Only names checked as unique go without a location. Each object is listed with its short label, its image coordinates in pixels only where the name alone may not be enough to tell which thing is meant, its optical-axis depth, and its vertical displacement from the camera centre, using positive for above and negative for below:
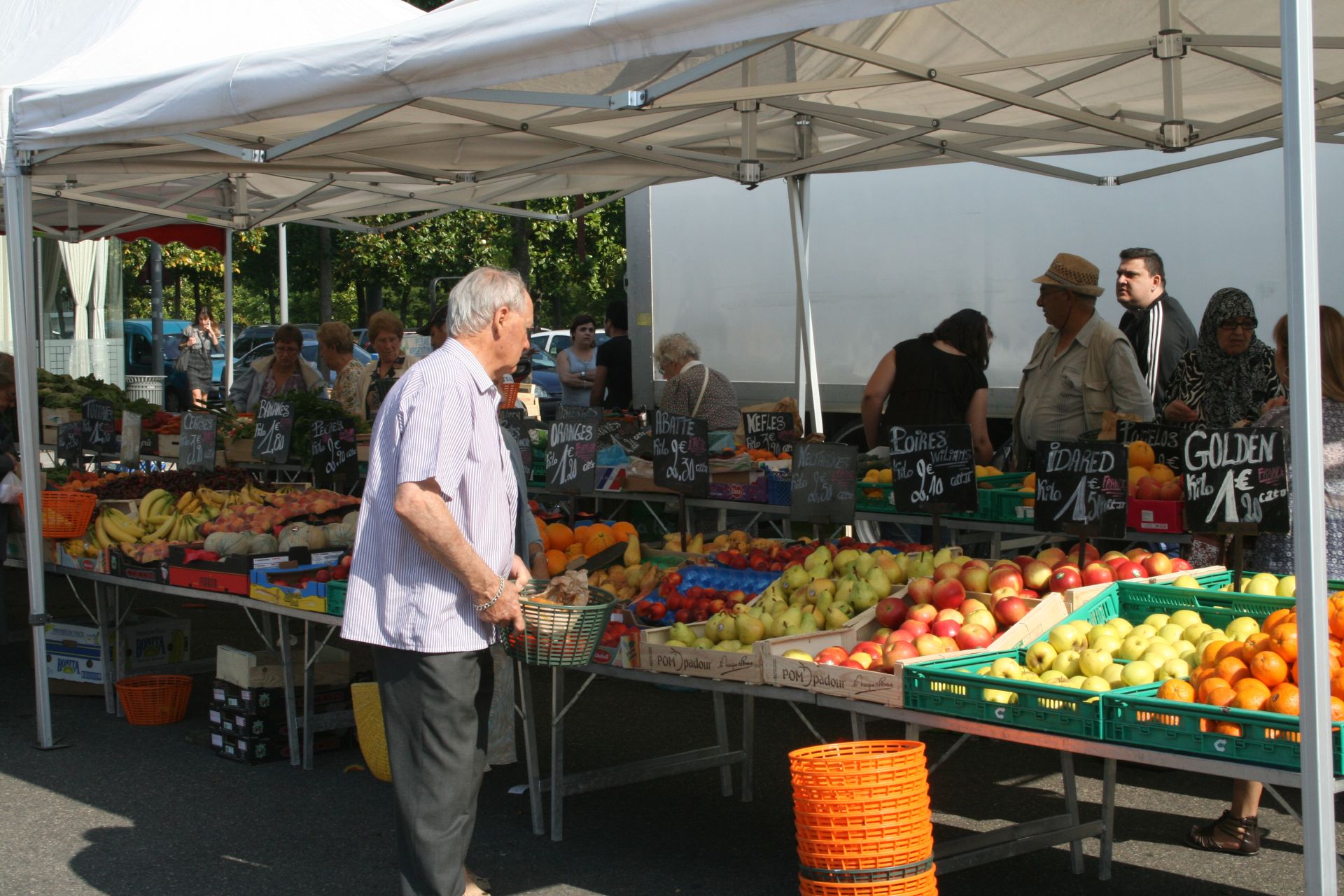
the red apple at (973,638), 3.85 -0.69
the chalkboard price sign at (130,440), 9.12 -0.12
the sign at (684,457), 6.18 -0.24
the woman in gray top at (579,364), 11.53 +0.37
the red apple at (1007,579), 4.27 -0.59
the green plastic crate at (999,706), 3.27 -0.77
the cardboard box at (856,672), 3.63 -0.74
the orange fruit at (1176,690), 3.32 -0.74
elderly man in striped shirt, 3.37 -0.42
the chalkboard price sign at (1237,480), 4.01 -0.28
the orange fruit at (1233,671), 3.34 -0.70
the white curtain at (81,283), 19.88 +2.07
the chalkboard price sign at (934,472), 4.96 -0.28
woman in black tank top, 6.64 +0.09
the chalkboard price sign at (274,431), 7.70 -0.08
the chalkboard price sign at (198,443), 8.15 -0.15
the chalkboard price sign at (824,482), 5.70 -0.35
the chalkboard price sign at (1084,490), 4.53 -0.33
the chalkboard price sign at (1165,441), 5.65 -0.22
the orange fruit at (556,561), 5.71 -0.65
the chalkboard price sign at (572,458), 6.25 -0.23
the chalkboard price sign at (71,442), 9.17 -0.13
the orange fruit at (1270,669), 3.26 -0.68
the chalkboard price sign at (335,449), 7.05 -0.18
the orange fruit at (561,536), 6.11 -0.58
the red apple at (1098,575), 4.34 -0.59
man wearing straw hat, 6.17 +0.10
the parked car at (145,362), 23.64 +1.03
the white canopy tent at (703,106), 3.51 +1.33
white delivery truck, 8.72 +1.05
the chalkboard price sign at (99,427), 9.42 -0.03
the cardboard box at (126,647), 6.73 -1.14
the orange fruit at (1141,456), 5.57 -0.27
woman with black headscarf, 6.07 +0.06
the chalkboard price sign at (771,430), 8.02 -0.18
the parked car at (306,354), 23.92 +1.15
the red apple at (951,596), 4.20 -0.62
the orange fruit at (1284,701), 3.12 -0.73
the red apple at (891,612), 4.21 -0.67
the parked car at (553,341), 23.66 +1.19
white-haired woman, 8.05 +0.08
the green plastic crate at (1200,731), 2.96 -0.78
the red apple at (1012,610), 4.02 -0.64
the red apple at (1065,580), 4.27 -0.59
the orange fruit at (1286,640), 3.33 -0.63
